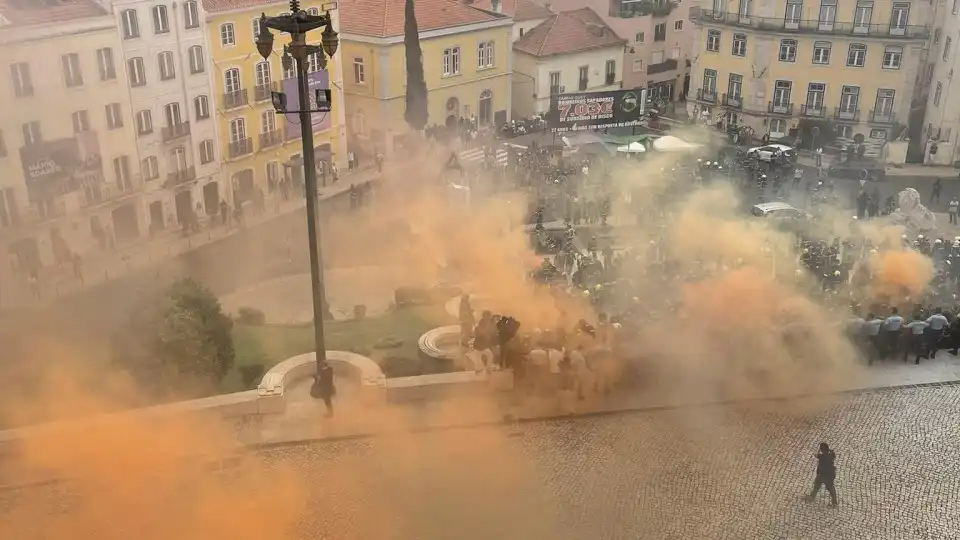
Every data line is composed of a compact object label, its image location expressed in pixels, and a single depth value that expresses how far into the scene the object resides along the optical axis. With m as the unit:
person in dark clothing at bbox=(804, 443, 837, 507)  12.82
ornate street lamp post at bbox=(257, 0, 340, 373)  12.84
